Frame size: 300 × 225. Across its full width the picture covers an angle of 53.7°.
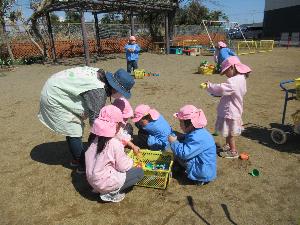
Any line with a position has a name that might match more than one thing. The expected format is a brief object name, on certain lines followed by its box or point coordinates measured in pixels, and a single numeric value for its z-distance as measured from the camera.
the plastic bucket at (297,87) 4.36
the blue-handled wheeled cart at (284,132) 4.50
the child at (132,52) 11.09
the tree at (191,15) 42.00
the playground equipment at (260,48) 20.90
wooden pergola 14.26
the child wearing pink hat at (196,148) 3.59
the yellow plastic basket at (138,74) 11.18
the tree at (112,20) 39.04
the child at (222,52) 9.09
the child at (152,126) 4.40
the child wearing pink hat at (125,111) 4.02
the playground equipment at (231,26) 21.15
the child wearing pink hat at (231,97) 4.12
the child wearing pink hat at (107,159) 3.11
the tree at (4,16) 16.00
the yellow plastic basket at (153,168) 3.71
